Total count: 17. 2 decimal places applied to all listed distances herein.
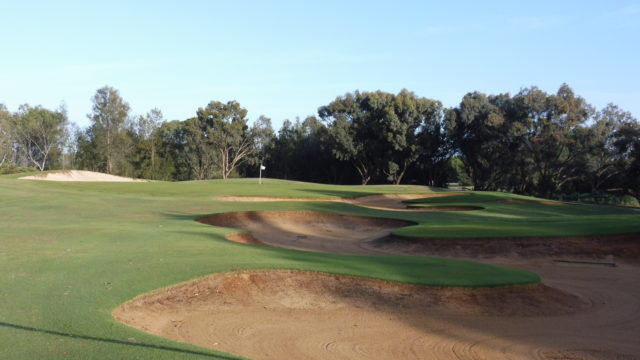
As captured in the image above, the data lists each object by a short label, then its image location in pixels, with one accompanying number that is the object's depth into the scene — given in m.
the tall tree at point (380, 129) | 77.56
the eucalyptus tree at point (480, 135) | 71.25
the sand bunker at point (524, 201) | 47.81
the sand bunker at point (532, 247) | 20.14
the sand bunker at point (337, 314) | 9.35
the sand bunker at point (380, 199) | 43.03
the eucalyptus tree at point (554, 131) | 66.31
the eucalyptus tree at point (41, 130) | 101.06
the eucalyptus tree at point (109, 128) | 97.19
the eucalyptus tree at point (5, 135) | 96.91
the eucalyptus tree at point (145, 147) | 98.56
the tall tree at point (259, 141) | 100.49
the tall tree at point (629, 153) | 60.94
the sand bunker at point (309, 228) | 23.47
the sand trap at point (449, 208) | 40.50
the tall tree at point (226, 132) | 98.38
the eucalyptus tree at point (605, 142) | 64.50
